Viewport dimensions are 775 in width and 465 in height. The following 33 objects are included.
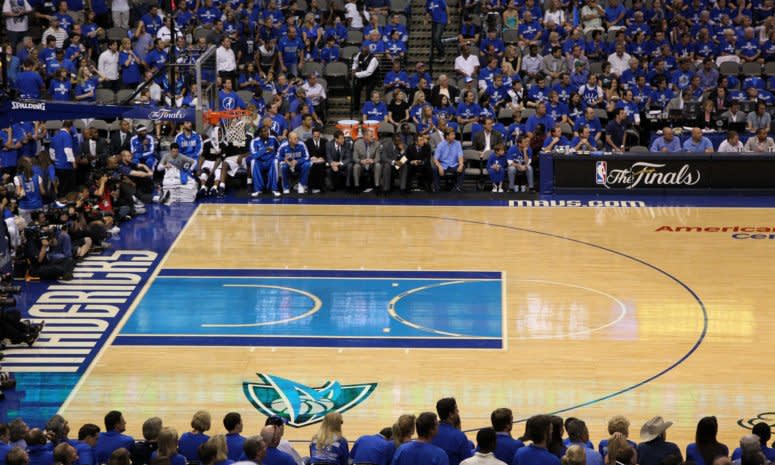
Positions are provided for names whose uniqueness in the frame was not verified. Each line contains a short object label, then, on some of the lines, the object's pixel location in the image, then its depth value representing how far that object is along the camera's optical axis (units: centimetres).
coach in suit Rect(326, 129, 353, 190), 2877
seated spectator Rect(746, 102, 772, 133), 2972
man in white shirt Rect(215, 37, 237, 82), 3181
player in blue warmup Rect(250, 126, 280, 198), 2852
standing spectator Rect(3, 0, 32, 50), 3278
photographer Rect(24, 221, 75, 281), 2177
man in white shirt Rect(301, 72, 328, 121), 3142
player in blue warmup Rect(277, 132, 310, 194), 2847
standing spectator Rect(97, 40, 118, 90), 3188
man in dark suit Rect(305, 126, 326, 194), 2878
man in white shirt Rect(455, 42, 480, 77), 3222
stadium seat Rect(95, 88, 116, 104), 3116
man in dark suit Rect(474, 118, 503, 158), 2924
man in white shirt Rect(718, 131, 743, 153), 2871
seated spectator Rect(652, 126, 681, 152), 2888
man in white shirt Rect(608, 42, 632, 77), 3231
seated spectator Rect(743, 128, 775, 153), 2880
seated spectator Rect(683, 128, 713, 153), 2876
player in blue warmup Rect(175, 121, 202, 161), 2875
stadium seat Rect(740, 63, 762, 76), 3241
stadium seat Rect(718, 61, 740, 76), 3244
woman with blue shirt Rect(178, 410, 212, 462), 1208
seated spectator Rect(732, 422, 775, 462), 1140
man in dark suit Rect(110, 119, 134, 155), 2870
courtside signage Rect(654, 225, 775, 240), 2478
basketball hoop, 2855
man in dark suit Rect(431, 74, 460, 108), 3092
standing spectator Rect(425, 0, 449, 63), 3359
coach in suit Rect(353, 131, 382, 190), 2875
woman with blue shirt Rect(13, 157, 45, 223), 2534
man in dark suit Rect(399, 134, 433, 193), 2869
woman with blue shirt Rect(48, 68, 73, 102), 3041
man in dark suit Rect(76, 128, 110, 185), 2838
